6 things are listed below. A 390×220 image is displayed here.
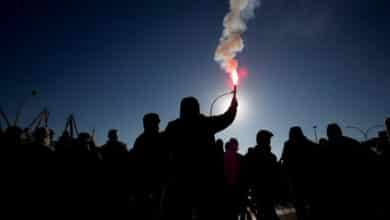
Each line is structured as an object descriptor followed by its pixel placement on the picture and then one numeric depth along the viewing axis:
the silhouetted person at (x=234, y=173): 5.82
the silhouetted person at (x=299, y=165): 4.82
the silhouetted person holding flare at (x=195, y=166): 2.74
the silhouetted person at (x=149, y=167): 3.25
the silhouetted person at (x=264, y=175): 5.24
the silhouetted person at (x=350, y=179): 4.30
